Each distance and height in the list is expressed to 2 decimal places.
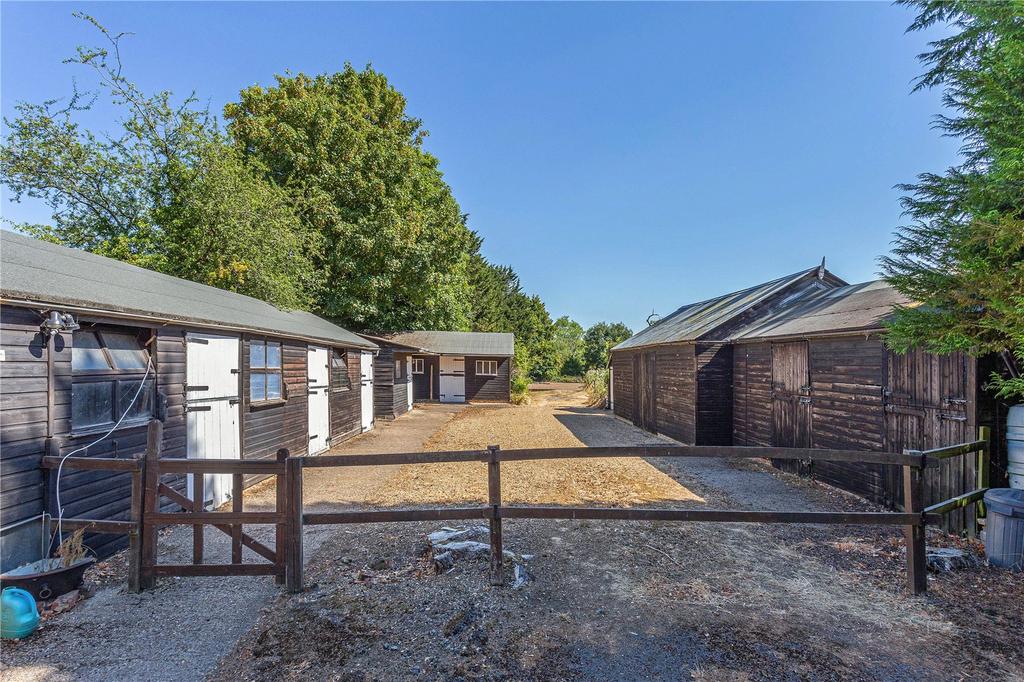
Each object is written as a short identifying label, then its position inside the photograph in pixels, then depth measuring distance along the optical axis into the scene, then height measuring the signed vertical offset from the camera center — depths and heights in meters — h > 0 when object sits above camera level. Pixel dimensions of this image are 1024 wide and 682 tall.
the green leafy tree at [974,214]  4.45 +1.47
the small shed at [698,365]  11.80 -0.56
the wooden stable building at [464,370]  25.06 -1.25
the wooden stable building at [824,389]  6.06 -0.83
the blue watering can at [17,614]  3.27 -1.96
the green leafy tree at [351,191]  20.58 +7.85
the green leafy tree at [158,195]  14.10 +5.37
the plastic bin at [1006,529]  4.36 -1.87
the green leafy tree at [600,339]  43.50 +0.85
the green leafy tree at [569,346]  46.28 +0.20
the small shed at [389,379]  18.31 -1.25
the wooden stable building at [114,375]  4.16 -0.30
